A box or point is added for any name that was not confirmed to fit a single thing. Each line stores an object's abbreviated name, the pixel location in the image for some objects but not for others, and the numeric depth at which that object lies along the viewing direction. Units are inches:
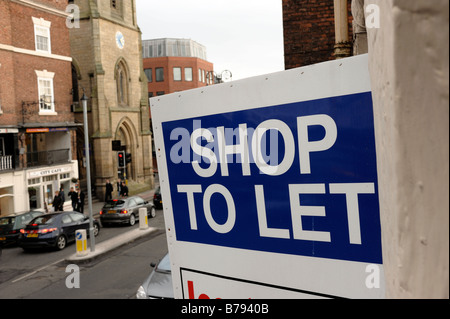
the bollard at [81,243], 611.7
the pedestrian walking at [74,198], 1011.4
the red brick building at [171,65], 2504.9
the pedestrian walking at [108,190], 1177.4
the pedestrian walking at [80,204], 1015.6
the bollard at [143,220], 802.2
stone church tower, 1283.2
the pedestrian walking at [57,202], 979.9
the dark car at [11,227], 730.2
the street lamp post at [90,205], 645.8
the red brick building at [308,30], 372.8
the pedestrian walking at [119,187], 1220.8
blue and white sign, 78.7
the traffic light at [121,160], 849.6
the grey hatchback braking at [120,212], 858.1
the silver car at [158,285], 347.9
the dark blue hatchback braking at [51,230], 669.9
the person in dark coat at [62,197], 999.6
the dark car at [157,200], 1060.5
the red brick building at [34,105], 933.8
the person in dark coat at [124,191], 1190.5
